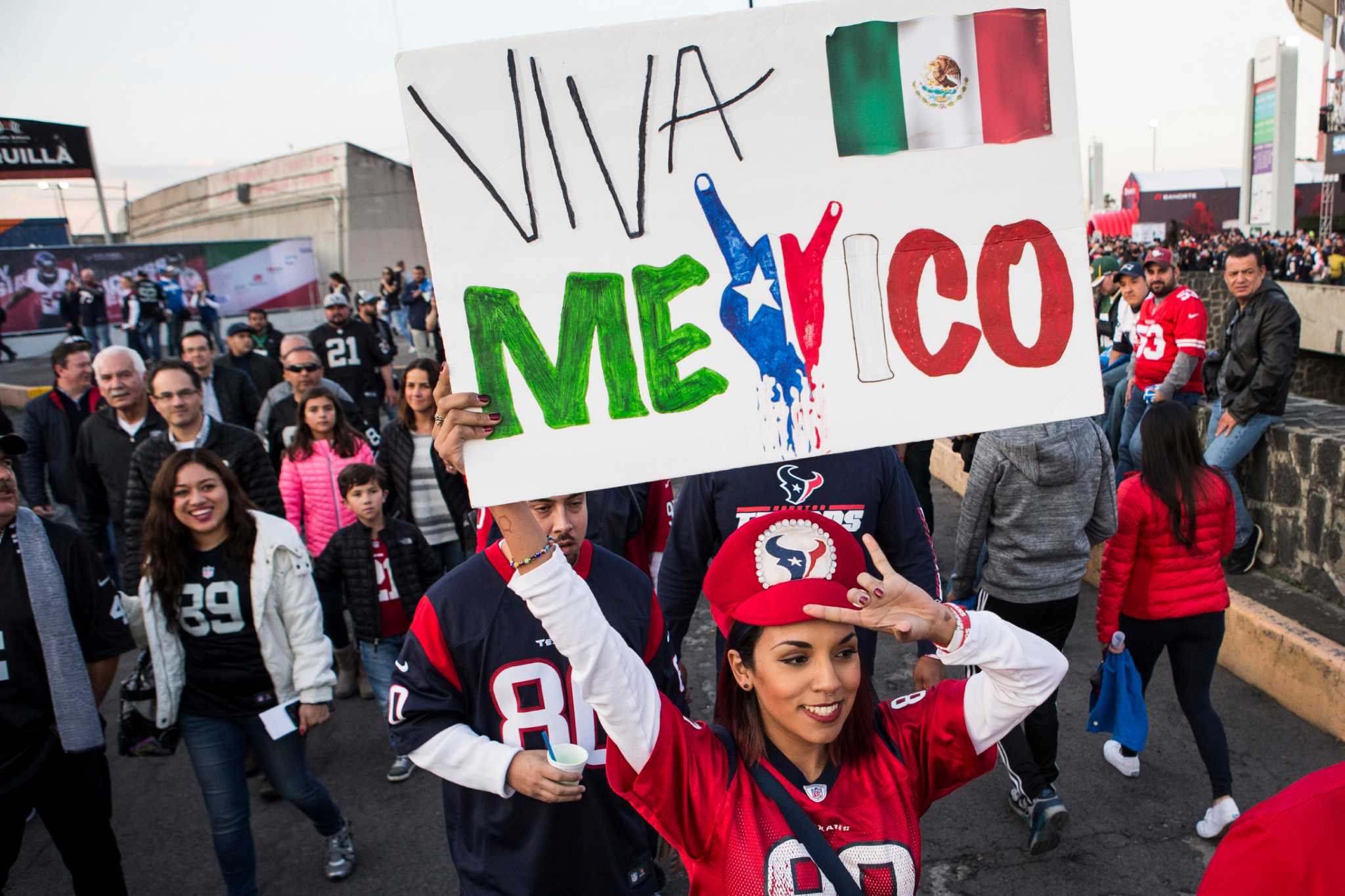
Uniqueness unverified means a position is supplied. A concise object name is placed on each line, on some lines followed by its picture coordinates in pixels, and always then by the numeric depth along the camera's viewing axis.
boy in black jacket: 4.74
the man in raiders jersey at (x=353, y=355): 8.54
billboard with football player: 22.16
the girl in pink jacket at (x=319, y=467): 5.35
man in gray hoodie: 3.61
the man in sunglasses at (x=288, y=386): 6.30
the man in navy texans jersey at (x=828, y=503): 3.12
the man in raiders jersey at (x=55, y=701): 3.11
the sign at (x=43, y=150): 26.84
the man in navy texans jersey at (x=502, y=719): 2.37
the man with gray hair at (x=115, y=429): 5.33
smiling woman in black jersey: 3.44
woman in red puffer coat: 3.70
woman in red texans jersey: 1.74
